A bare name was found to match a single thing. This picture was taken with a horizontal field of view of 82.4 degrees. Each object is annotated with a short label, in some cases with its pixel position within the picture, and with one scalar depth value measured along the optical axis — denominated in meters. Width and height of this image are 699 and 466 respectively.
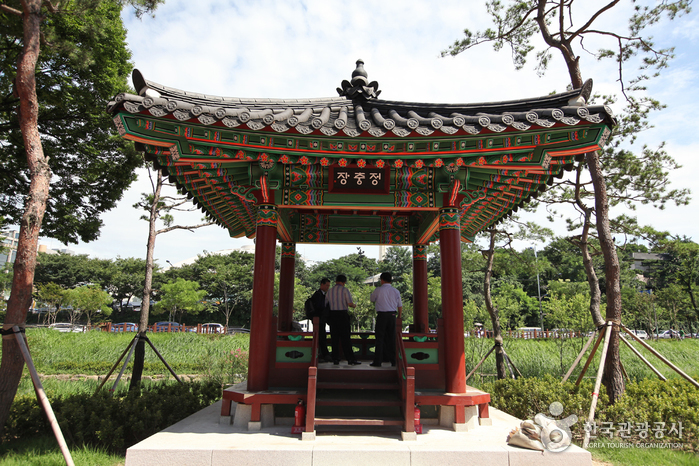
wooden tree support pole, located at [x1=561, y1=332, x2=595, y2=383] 7.42
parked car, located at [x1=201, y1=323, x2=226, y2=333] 32.83
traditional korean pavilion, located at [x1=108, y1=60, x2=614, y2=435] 5.30
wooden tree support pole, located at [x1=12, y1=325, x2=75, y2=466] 4.79
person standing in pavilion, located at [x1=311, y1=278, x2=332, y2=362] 7.19
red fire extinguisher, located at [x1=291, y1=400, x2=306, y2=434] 5.59
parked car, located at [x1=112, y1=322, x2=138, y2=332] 38.04
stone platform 4.79
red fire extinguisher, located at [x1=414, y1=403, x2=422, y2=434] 5.66
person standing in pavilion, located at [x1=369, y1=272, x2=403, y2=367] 6.79
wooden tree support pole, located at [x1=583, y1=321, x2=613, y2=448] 5.98
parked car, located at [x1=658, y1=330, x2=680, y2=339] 39.80
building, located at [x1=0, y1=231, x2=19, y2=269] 93.55
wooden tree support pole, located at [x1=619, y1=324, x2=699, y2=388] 6.84
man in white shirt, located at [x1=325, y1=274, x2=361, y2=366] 6.98
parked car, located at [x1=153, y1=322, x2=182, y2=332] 35.51
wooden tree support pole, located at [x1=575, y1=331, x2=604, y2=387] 7.25
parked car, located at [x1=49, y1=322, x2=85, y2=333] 39.93
